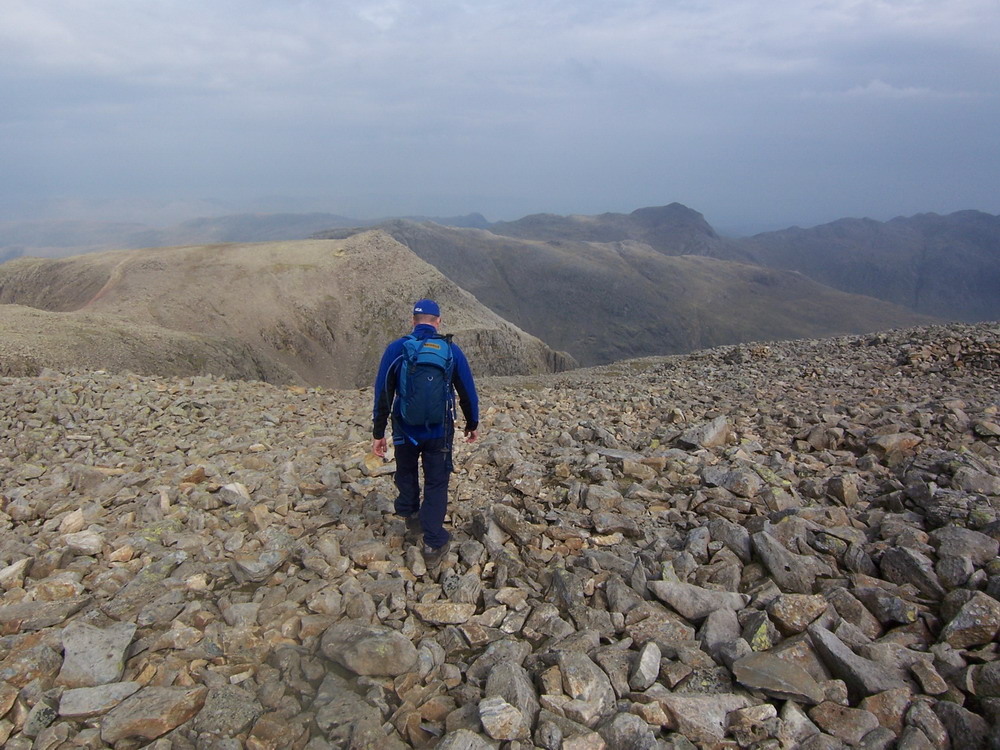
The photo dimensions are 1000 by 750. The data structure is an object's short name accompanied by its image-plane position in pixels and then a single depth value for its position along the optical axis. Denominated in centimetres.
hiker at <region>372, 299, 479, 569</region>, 542
